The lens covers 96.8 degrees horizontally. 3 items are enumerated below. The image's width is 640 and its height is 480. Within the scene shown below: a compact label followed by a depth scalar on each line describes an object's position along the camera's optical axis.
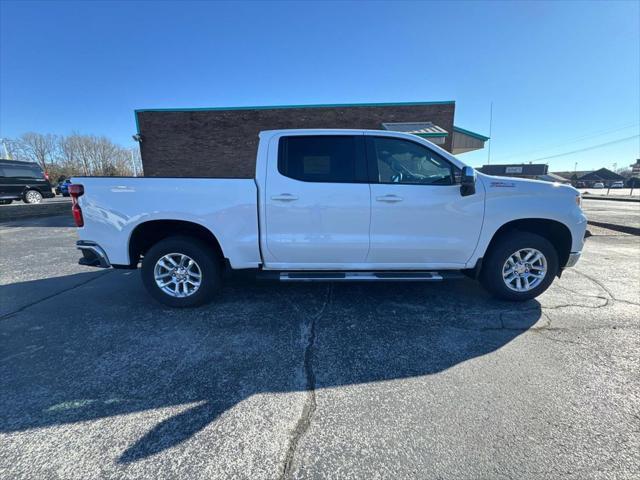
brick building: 13.53
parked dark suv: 15.83
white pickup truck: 3.30
